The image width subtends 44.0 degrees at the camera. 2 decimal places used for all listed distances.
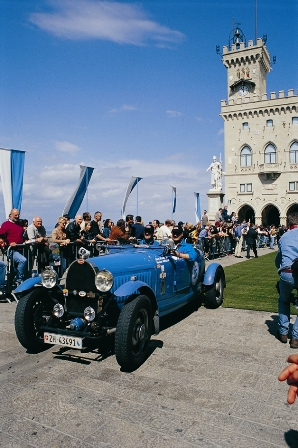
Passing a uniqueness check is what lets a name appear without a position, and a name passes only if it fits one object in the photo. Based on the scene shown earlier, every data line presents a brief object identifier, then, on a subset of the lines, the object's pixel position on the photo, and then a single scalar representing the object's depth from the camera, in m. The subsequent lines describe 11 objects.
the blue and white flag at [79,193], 13.26
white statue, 34.59
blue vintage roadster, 4.47
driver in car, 6.85
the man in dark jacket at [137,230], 11.17
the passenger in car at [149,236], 6.72
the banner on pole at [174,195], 25.20
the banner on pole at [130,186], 19.55
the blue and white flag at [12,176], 9.95
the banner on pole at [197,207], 25.28
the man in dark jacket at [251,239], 18.33
